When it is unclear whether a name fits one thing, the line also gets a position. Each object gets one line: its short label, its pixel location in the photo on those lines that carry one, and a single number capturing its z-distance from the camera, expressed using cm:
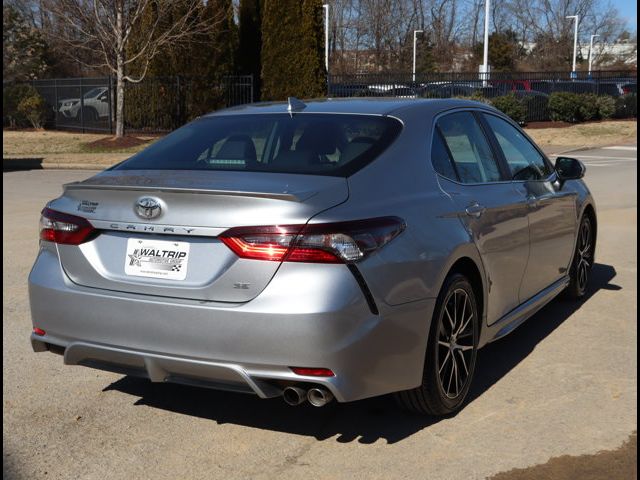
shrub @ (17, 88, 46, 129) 3228
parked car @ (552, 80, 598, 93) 3453
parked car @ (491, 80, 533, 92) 3209
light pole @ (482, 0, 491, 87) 3675
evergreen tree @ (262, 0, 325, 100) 2586
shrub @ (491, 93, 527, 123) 2947
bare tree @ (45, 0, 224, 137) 2450
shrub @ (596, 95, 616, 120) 3238
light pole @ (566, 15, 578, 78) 5672
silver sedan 335
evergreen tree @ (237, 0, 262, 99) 2789
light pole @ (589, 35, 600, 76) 6856
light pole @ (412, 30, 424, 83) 5866
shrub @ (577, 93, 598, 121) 3158
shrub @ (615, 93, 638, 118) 3369
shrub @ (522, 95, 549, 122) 3148
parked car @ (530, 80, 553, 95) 3419
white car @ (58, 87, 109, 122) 2959
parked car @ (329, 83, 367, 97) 3005
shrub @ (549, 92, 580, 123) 3120
